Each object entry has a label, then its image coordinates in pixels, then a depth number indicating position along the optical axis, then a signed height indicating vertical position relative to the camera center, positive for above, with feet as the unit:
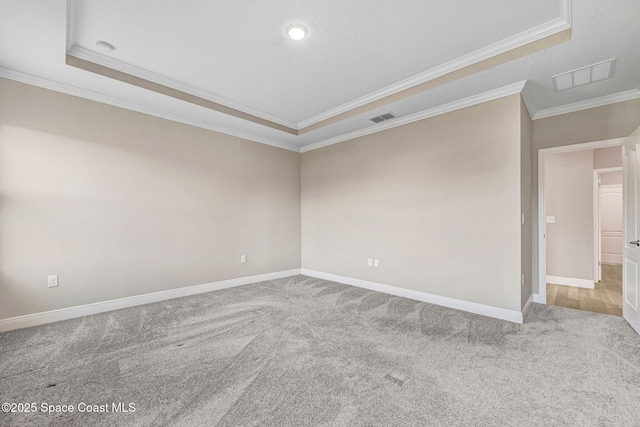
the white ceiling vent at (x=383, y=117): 12.32 +4.83
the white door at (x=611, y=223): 21.20 -0.87
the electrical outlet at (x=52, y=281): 9.36 -2.46
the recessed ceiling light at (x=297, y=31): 7.37 +5.42
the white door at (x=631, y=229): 8.70 -0.57
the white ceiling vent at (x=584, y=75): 8.19 +4.73
